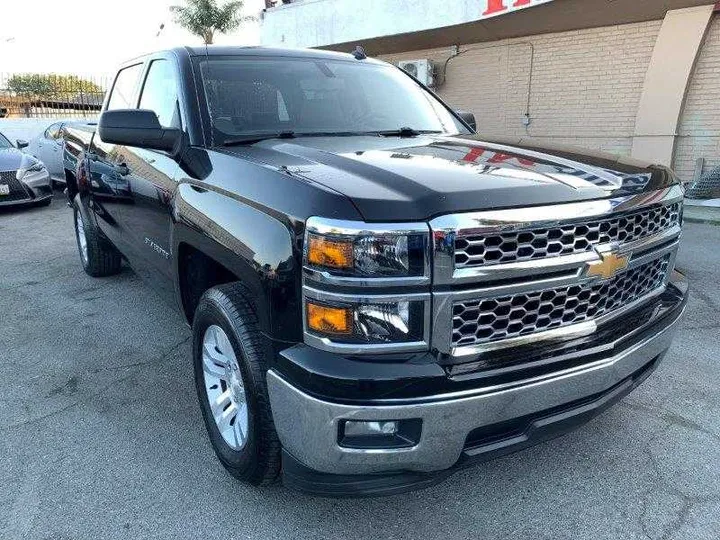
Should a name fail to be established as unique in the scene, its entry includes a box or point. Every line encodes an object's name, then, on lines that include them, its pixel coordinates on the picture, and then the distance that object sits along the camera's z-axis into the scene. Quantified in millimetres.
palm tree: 25250
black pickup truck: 1813
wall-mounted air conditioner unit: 12500
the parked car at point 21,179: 9617
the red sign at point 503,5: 9738
